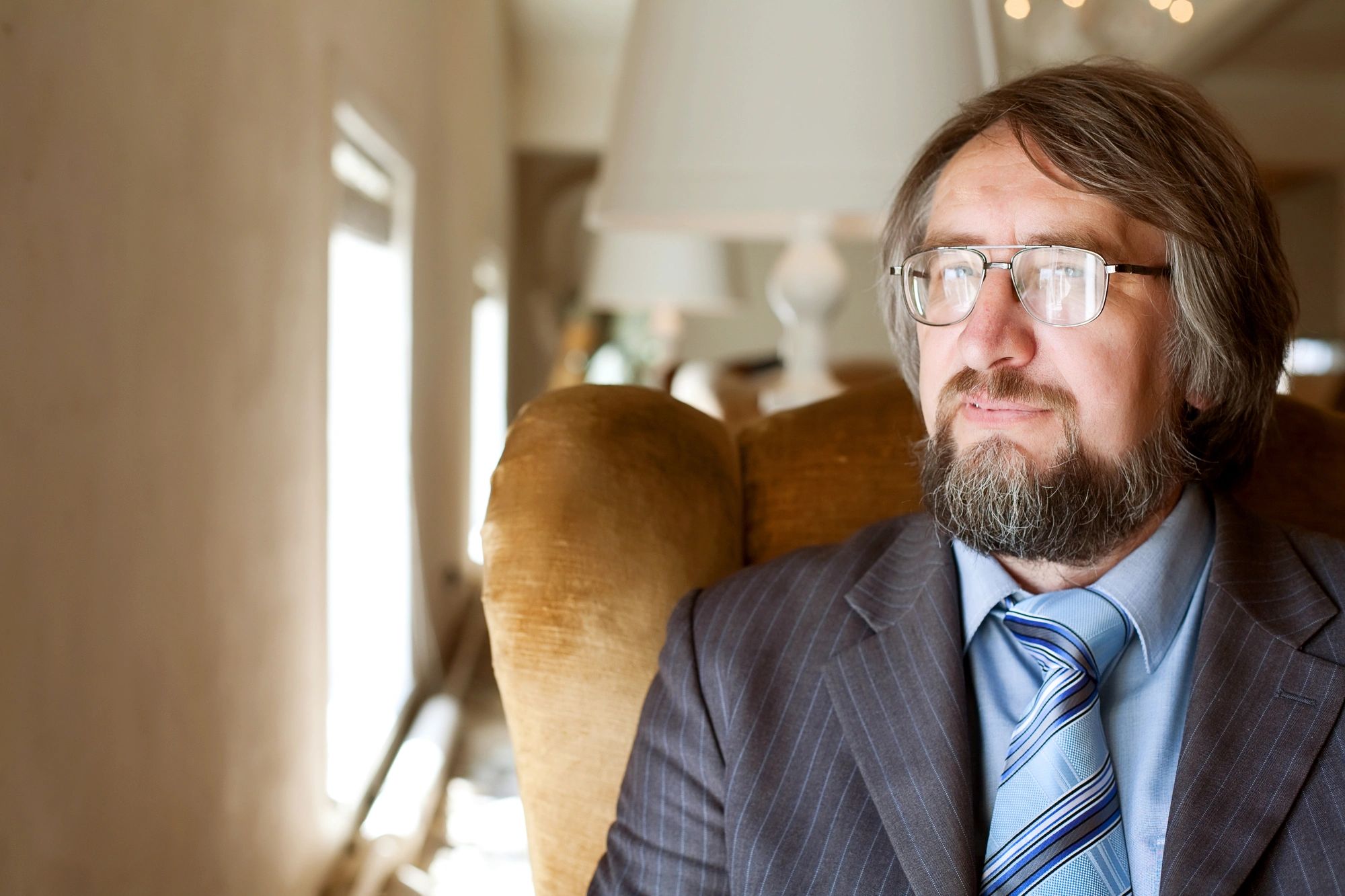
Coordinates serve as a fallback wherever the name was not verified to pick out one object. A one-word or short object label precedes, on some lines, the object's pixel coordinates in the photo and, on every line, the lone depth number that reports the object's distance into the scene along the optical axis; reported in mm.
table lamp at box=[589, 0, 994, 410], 1666
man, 978
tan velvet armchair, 1181
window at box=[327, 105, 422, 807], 3285
